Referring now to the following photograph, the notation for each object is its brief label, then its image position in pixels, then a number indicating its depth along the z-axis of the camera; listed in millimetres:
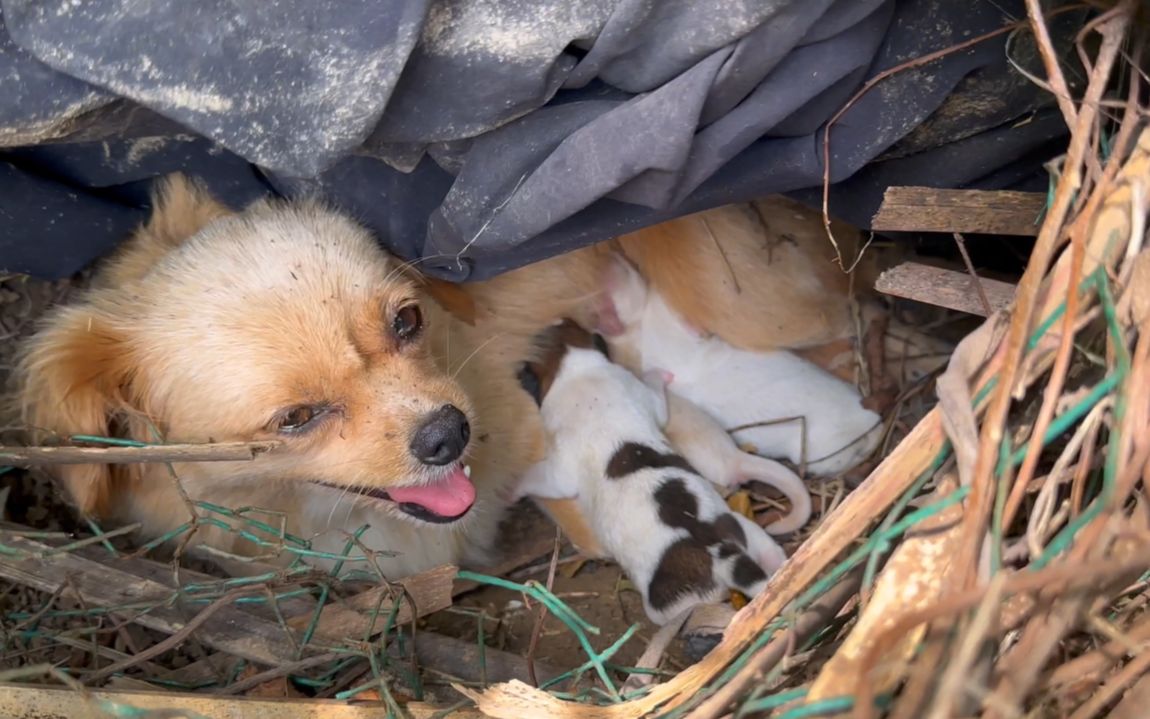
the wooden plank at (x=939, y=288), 448
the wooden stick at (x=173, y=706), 439
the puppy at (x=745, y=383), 599
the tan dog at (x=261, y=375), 504
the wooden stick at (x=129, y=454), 465
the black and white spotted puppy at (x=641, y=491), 548
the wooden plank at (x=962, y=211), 461
